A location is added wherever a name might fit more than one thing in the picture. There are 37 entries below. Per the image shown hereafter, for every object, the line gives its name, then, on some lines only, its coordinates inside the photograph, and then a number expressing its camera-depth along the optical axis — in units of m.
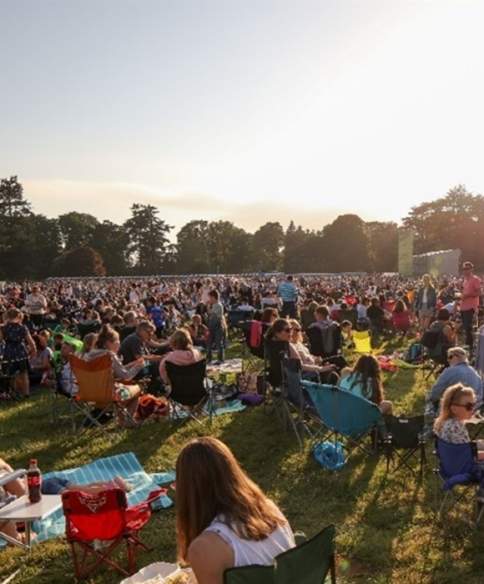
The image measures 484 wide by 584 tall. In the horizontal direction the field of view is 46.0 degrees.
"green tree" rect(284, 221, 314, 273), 75.25
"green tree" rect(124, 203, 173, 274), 86.44
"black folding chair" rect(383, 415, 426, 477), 5.85
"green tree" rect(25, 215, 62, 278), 74.69
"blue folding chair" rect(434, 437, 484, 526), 4.74
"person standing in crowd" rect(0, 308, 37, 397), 9.78
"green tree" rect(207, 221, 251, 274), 82.00
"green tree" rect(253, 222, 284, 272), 84.94
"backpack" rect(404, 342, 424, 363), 12.54
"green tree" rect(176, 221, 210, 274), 79.50
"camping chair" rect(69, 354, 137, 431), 7.54
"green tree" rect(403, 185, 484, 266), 74.38
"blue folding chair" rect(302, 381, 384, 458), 6.07
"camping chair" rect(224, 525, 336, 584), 2.18
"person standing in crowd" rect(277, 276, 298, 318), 16.38
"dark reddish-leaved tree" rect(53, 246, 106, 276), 68.56
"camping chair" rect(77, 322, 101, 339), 12.98
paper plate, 3.79
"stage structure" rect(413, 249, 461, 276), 41.97
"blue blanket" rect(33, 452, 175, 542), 5.34
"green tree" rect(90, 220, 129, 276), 80.44
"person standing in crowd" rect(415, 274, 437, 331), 14.41
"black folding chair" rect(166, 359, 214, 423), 7.73
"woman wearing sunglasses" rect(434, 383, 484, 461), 4.95
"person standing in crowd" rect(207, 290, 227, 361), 12.99
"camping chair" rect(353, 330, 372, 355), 12.51
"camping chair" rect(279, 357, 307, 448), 7.22
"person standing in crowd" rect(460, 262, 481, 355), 11.42
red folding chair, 3.95
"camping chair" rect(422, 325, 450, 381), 10.31
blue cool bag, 6.39
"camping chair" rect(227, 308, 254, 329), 17.67
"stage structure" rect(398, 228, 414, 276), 35.88
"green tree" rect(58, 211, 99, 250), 86.06
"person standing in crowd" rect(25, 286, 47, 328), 15.93
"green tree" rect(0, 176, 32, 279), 71.50
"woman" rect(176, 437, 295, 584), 2.24
